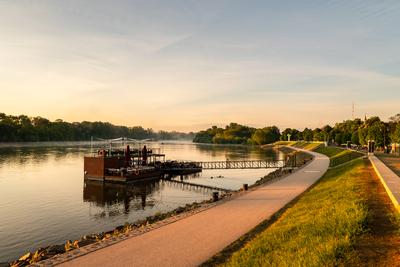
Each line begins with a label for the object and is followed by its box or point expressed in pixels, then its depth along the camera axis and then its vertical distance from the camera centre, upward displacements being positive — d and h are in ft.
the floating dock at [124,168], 183.52 -16.99
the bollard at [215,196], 97.63 -16.62
